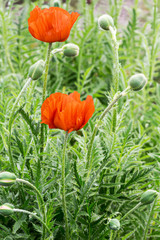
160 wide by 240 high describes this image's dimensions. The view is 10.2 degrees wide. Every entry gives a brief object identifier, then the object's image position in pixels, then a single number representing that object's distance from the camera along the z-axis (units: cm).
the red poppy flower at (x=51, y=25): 151
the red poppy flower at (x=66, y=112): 146
